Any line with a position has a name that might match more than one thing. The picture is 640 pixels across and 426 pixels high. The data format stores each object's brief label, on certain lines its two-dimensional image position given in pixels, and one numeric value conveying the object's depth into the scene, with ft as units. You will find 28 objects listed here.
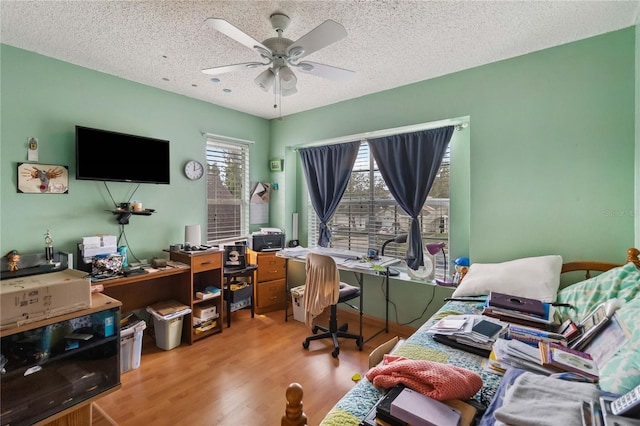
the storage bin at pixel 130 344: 7.72
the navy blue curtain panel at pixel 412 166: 9.58
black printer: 11.84
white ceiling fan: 5.04
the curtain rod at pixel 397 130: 9.18
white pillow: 6.51
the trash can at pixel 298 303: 10.85
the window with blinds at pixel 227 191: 11.80
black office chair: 8.57
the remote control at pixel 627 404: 2.52
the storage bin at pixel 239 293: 10.53
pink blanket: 3.20
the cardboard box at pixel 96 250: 7.86
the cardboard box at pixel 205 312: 9.59
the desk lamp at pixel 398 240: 9.83
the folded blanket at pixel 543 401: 2.64
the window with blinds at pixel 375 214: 9.95
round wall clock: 10.68
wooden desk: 9.04
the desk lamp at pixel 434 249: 9.14
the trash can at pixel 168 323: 8.75
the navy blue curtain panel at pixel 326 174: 11.80
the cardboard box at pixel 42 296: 4.59
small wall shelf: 8.82
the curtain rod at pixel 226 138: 11.32
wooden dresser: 11.74
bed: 3.25
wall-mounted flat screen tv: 8.02
